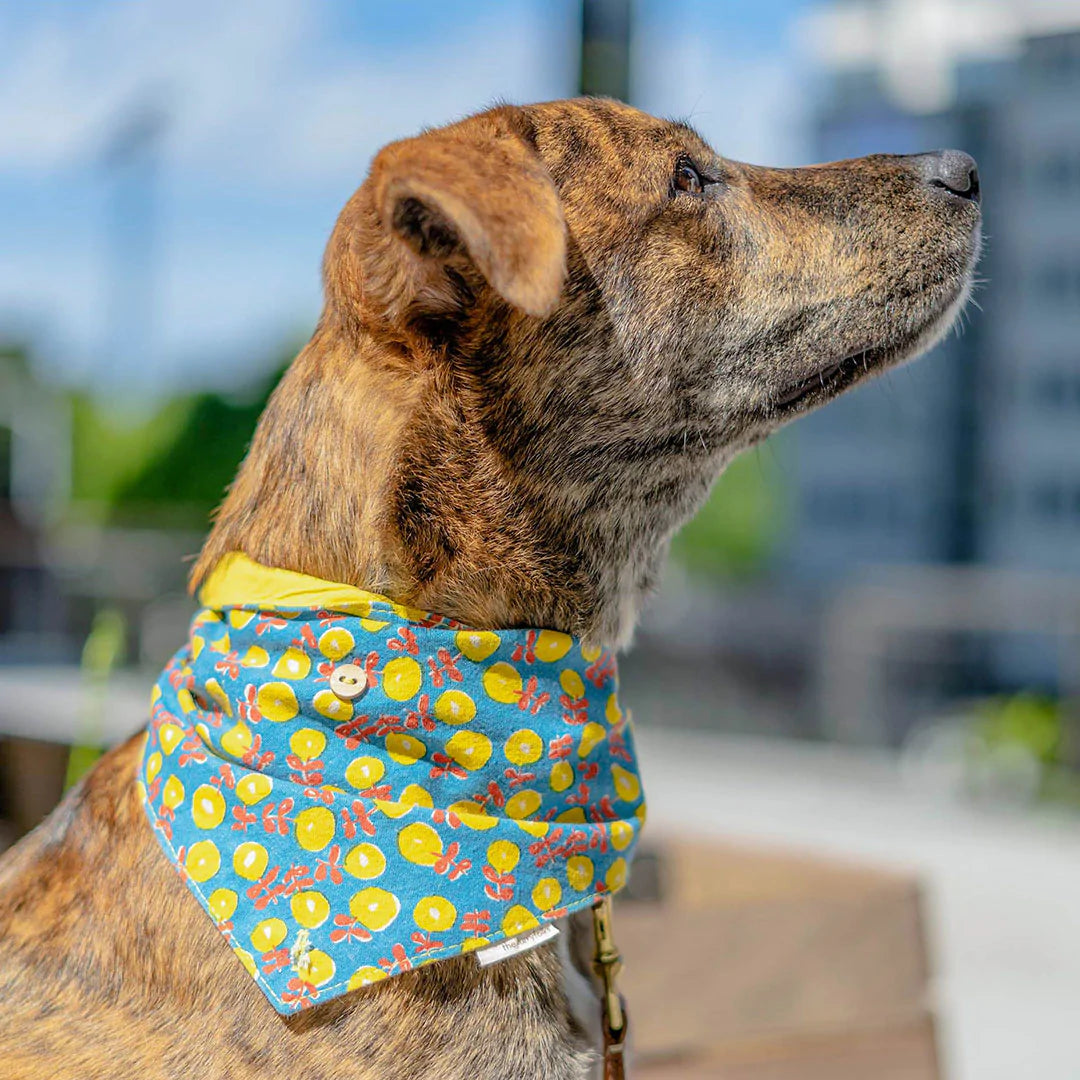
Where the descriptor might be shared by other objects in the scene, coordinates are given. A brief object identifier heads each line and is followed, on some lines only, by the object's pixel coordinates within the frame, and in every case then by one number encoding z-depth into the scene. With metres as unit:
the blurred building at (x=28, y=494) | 7.52
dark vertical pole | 3.36
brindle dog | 1.20
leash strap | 1.35
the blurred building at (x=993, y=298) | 5.99
